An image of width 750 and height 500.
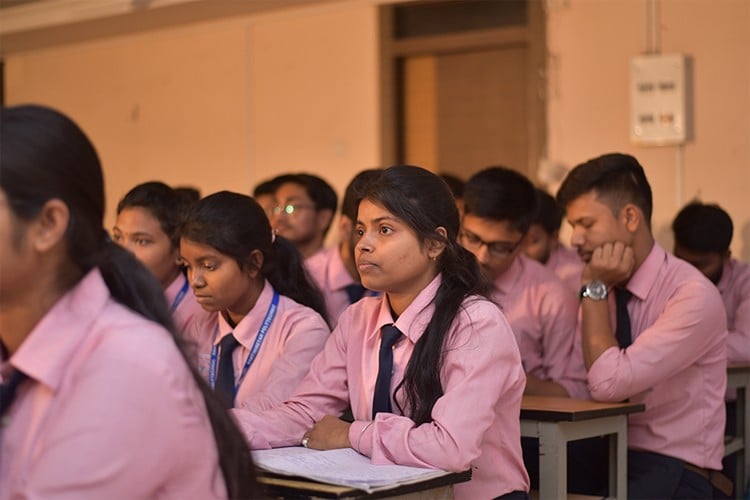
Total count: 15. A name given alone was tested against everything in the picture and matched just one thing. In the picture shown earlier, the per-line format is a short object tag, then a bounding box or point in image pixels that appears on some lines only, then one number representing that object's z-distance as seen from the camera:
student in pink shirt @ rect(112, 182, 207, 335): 3.80
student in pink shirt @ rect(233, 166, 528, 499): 2.36
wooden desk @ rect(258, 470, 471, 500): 1.94
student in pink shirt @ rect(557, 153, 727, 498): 3.18
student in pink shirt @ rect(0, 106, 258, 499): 1.31
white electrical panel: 5.40
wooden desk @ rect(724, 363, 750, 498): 3.87
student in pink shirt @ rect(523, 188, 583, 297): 4.93
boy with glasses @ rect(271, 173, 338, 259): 5.07
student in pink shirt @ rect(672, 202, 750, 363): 4.50
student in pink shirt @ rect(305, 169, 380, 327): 4.39
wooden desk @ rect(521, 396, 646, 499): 2.78
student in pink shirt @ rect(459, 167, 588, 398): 3.76
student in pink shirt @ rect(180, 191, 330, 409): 3.00
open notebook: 2.03
